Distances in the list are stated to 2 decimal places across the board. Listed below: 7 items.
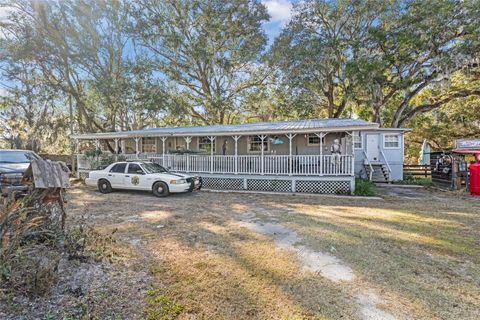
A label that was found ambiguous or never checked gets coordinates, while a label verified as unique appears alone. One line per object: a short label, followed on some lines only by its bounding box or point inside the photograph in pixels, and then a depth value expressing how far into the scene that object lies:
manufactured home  11.48
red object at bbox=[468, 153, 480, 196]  10.77
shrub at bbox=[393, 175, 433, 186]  14.23
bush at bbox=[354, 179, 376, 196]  11.03
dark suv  8.09
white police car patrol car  10.59
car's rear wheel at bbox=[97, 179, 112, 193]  11.70
